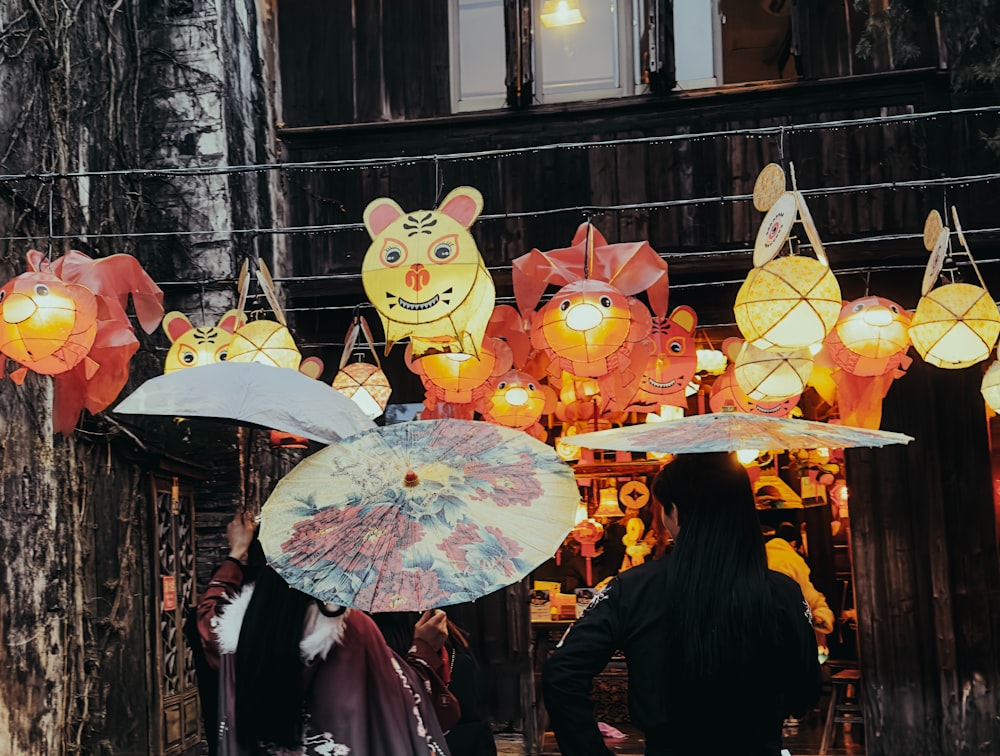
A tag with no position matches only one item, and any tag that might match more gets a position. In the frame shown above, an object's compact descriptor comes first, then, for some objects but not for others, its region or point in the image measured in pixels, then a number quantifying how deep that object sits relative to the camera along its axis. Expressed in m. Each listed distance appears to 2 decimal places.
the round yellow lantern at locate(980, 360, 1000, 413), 7.08
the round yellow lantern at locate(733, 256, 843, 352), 6.07
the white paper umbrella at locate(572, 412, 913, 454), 3.66
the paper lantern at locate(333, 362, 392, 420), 8.38
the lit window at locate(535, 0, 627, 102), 10.59
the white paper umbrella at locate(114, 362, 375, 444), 3.86
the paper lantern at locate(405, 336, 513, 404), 7.86
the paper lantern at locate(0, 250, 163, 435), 6.16
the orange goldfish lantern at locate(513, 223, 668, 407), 6.80
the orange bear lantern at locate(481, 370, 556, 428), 8.61
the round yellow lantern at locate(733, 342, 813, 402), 7.32
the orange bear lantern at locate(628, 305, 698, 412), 8.41
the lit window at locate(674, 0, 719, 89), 10.41
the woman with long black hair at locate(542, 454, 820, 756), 3.48
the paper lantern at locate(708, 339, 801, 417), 8.35
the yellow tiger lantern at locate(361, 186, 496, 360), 6.28
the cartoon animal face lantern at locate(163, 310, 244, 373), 7.53
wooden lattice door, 9.16
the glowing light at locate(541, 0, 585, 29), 10.69
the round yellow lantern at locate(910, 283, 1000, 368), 6.70
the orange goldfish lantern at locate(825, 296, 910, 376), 7.02
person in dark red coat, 3.71
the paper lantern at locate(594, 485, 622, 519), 12.92
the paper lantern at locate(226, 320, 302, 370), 7.22
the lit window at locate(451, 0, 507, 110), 10.64
